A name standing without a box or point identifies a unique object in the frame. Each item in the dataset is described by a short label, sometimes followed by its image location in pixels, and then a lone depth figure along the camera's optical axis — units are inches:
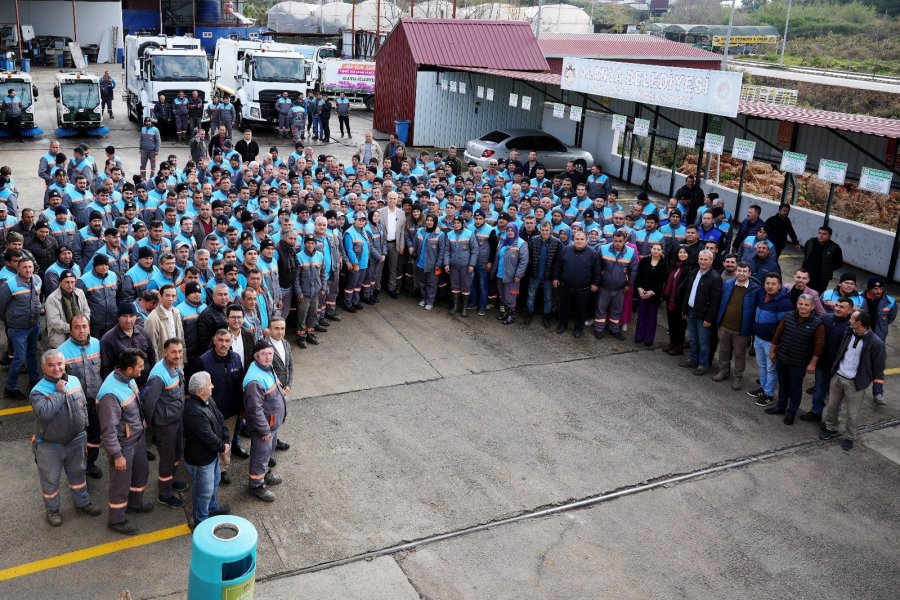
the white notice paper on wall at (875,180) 507.8
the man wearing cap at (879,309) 394.3
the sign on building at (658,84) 576.4
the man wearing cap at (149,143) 745.6
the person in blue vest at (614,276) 452.1
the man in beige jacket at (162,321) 317.1
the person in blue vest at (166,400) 267.7
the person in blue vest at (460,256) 479.2
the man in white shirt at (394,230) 501.0
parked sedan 852.6
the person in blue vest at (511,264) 469.7
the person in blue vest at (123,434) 259.0
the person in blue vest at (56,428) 254.5
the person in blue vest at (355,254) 468.1
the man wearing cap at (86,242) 425.4
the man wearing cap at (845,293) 385.7
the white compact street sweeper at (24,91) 953.5
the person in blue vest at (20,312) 348.2
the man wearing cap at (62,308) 329.1
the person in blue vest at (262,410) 277.9
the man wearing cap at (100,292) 352.8
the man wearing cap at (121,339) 297.1
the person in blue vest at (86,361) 282.8
